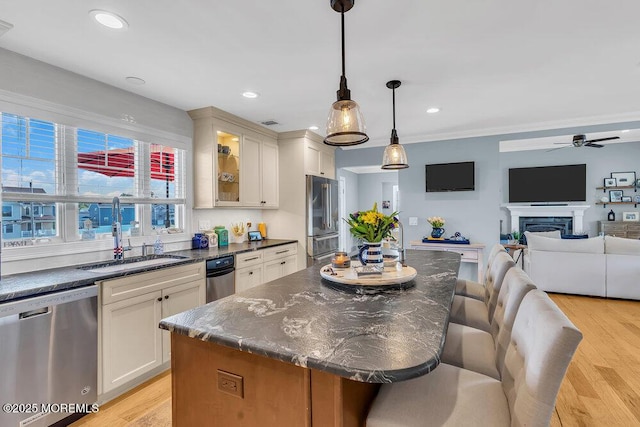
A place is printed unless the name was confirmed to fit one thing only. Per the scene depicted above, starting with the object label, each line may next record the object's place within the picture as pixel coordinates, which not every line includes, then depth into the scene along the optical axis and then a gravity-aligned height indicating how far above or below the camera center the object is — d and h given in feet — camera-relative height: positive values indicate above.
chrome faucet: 8.64 -0.57
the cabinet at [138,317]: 6.90 -2.59
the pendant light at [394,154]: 8.84 +1.53
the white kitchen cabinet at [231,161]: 11.23 +1.90
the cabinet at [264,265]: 10.80 -2.17
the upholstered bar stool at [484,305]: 6.50 -2.22
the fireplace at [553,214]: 23.61 -0.59
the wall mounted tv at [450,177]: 15.19 +1.53
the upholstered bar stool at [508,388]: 2.97 -2.18
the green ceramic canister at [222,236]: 12.05 -1.03
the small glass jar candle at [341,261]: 6.93 -1.18
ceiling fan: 14.35 +3.17
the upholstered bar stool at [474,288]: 8.02 -2.15
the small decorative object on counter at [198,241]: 11.23 -1.14
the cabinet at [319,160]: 14.56 +2.47
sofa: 13.33 -2.69
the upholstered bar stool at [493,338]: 4.62 -2.27
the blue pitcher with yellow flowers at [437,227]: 15.16 -0.96
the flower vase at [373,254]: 6.46 -0.96
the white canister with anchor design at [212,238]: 11.60 -1.08
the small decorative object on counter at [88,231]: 8.39 -0.55
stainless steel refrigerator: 14.26 -0.51
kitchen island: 3.08 -1.47
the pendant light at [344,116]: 5.30 +1.68
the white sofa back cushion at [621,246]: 13.14 -1.73
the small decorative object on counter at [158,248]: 9.87 -1.21
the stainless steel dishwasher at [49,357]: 5.50 -2.82
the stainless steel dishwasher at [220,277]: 9.48 -2.15
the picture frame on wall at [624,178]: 22.68 +2.02
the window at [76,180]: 7.16 +0.85
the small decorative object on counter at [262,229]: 14.66 -0.94
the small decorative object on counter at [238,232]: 13.01 -0.99
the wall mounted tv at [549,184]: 23.53 +1.76
